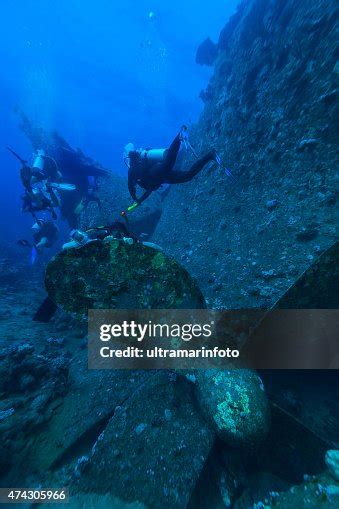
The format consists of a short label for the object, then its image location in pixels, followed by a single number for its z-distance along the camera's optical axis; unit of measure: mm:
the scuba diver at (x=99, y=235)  3311
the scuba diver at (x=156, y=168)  6857
